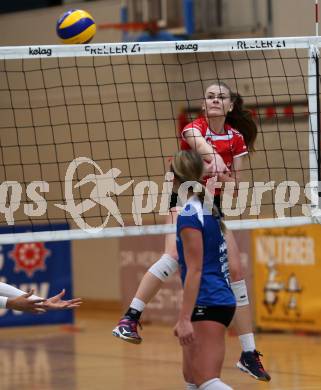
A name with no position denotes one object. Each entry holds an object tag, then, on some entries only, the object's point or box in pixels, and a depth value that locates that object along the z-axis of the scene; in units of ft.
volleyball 48.34
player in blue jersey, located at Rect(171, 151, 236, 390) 35.04
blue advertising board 83.86
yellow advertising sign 76.67
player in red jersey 46.05
